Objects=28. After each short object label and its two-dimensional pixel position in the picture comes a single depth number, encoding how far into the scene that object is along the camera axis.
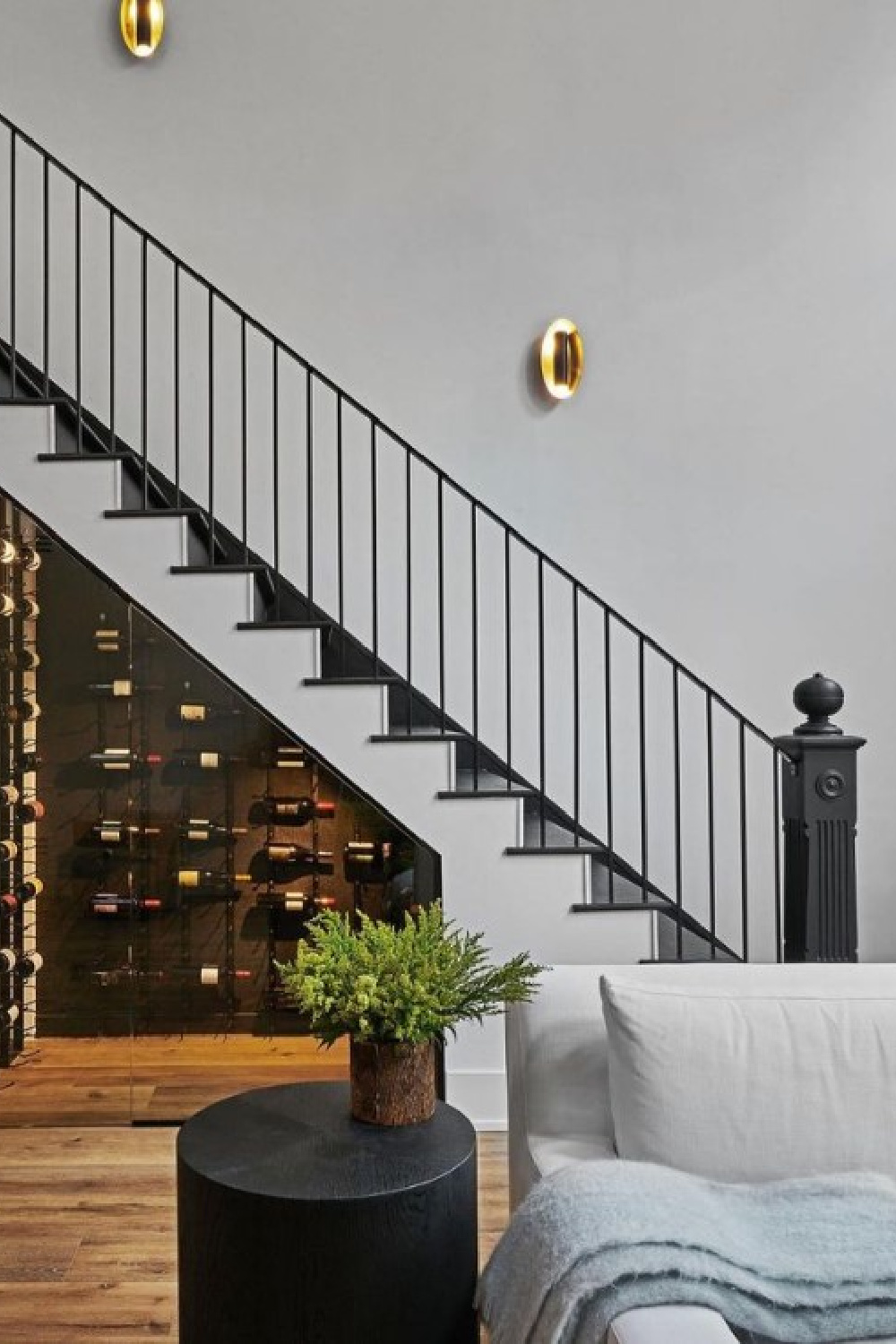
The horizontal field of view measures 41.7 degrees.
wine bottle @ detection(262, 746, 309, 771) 3.87
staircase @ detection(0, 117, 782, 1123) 4.95
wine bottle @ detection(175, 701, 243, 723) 3.85
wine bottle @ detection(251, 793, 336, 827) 3.88
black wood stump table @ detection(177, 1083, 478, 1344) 1.76
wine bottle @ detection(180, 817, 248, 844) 3.84
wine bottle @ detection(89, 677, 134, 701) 3.84
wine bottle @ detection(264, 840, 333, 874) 3.87
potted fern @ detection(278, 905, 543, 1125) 1.94
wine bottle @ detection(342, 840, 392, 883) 3.91
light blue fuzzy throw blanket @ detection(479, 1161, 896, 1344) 1.60
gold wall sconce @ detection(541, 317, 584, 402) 4.99
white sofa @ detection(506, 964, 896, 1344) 2.12
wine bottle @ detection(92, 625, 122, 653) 3.83
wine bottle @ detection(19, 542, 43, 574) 3.83
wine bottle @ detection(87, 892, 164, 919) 3.81
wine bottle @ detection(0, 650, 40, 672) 3.82
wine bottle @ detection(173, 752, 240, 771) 3.85
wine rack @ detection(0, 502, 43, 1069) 3.81
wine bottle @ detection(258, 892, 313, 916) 3.86
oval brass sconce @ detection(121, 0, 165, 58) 4.83
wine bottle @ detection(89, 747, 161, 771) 3.82
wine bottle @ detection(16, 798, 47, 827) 3.83
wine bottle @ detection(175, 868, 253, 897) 3.84
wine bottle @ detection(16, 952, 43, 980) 3.82
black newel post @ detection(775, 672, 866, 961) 3.65
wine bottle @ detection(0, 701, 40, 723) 3.82
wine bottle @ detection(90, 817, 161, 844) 3.82
